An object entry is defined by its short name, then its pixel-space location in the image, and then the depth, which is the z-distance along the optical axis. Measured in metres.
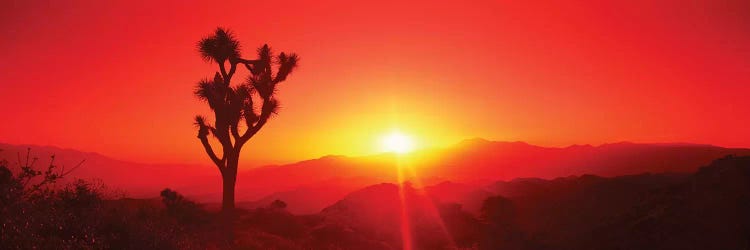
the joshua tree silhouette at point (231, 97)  21.23
